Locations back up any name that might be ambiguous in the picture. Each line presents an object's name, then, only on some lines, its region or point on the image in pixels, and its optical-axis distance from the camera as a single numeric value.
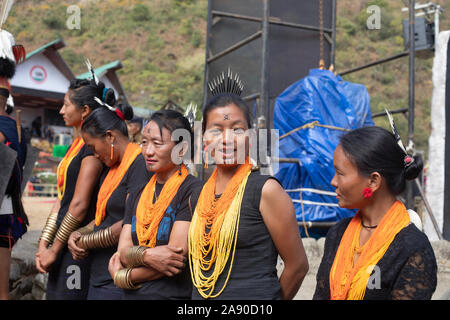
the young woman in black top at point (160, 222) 2.14
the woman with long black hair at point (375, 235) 1.61
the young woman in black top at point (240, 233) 1.86
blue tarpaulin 6.04
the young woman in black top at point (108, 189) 2.59
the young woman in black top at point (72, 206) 2.83
